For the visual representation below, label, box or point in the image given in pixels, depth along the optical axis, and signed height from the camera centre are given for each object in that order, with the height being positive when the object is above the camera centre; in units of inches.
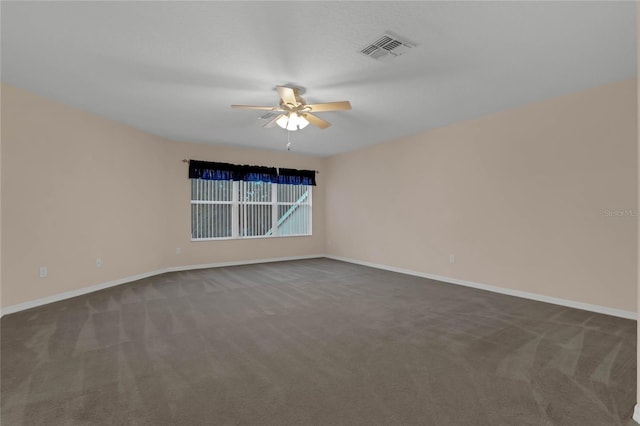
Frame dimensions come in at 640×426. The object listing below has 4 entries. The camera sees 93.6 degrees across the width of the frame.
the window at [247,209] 248.7 +1.6
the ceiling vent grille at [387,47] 98.0 +55.6
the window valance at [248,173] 241.6 +33.1
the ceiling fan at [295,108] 126.1 +45.5
